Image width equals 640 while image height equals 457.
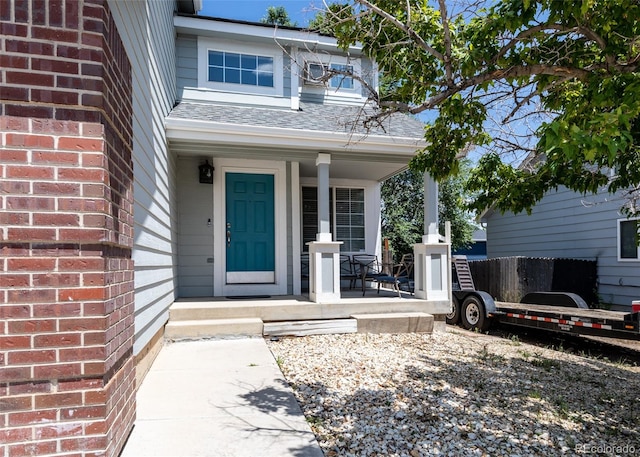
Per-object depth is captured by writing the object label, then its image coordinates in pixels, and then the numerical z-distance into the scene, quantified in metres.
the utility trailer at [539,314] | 5.40
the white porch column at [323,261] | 6.10
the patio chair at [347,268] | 8.26
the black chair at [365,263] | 7.93
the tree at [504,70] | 2.88
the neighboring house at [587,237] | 8.85
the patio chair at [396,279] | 6.73
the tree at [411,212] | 14.50
